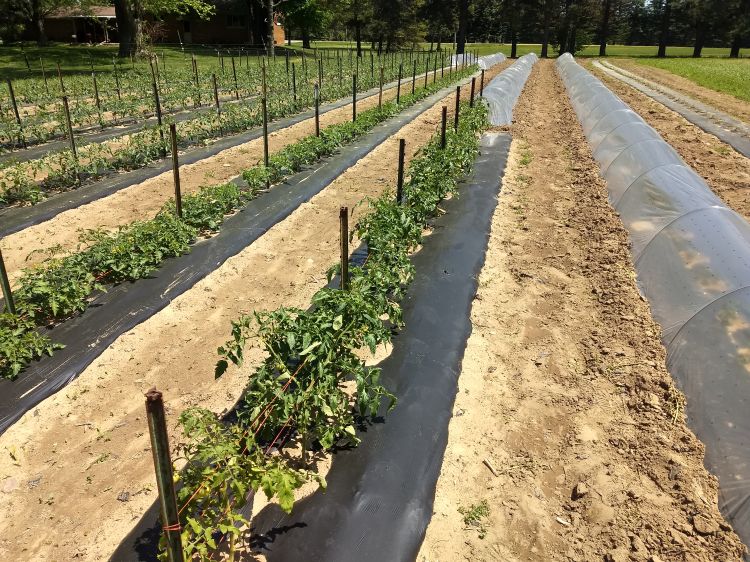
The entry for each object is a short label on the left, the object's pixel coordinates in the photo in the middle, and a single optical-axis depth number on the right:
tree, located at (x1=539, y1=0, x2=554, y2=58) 56.29
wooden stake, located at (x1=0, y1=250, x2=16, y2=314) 4.86
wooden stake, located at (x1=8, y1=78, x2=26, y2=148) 11.05
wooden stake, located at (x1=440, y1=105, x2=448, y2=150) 10.35
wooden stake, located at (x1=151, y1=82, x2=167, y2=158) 10.62
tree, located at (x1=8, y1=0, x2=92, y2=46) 33.12
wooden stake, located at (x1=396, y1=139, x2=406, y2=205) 7.65
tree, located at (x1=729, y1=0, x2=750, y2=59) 50.06
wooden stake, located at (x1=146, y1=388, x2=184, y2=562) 2.15
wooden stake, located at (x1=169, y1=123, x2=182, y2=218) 7.20
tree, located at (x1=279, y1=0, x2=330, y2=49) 42.25
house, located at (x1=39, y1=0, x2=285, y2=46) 43.03
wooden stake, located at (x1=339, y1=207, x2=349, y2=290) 4.61
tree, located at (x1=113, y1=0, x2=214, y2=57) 26.12
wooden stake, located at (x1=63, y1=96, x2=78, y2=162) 9.25
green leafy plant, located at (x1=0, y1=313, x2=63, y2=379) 4.48
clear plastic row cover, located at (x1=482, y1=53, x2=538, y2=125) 16.73
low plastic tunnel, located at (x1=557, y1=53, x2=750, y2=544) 3.61
